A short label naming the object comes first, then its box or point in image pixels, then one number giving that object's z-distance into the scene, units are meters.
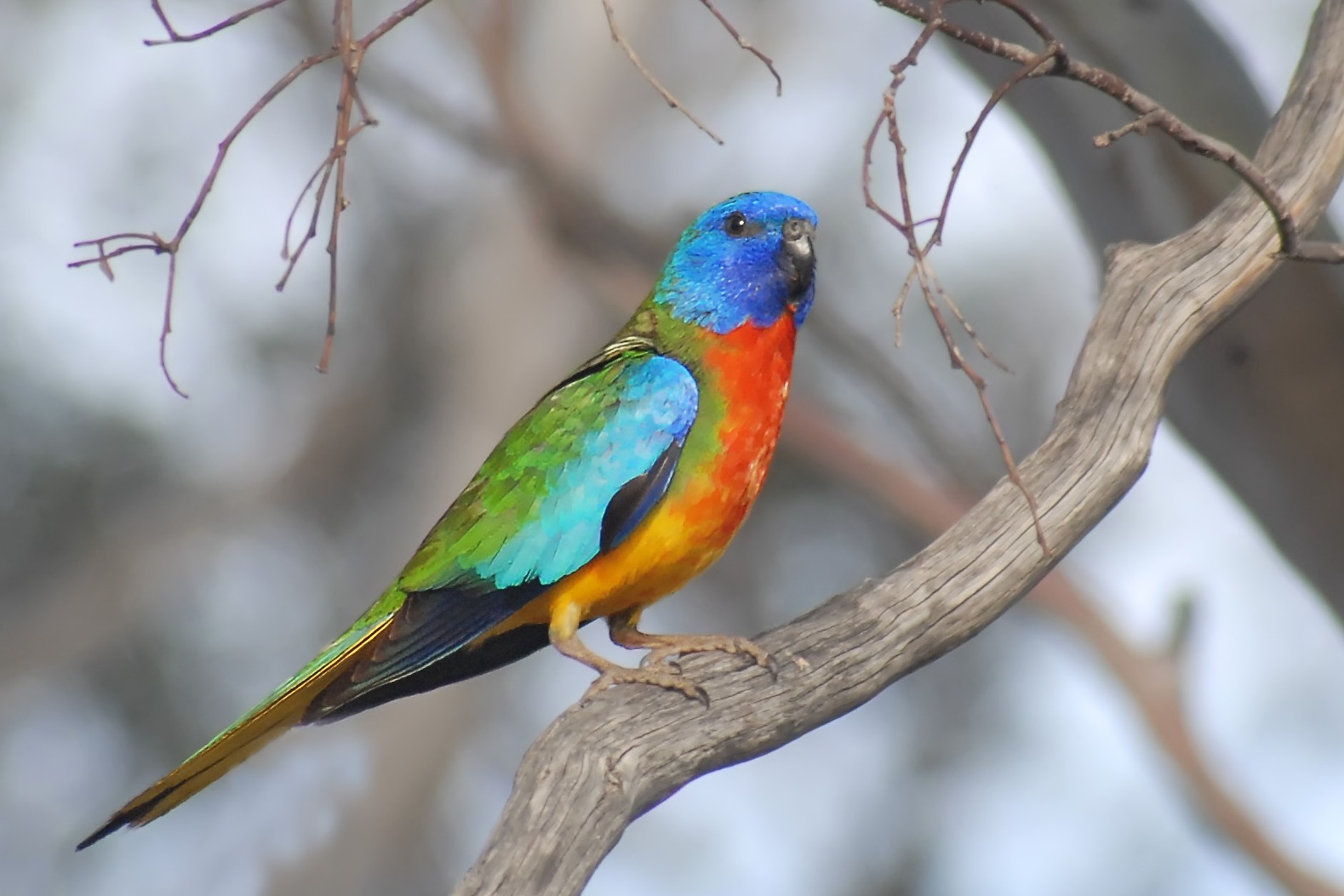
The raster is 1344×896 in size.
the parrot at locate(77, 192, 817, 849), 8.89
